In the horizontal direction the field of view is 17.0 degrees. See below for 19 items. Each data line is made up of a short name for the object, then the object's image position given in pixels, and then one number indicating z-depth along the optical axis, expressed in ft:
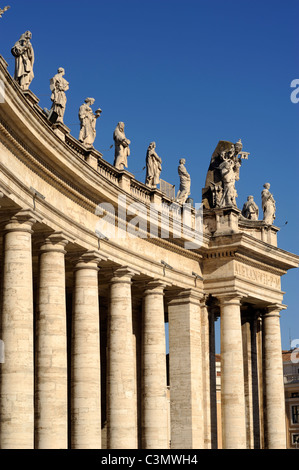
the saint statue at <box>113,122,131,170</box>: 231.50
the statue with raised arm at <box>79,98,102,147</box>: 216.74
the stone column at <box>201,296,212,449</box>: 256.52
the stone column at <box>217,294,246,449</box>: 257.34
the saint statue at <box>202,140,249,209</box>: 276.62
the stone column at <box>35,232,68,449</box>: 179.32
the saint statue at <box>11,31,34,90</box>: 183.42
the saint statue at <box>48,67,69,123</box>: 198.40
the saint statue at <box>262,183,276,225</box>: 295.48
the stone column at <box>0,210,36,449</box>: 162.30
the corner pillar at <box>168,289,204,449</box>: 245.65
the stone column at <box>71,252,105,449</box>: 195.62
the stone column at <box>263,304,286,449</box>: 282.36
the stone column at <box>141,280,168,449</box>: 230.89
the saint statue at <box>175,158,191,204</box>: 269.66
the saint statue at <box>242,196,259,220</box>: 295.89
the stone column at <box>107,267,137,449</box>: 211.61
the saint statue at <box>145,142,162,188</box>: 250.37
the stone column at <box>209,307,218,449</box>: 262.47
